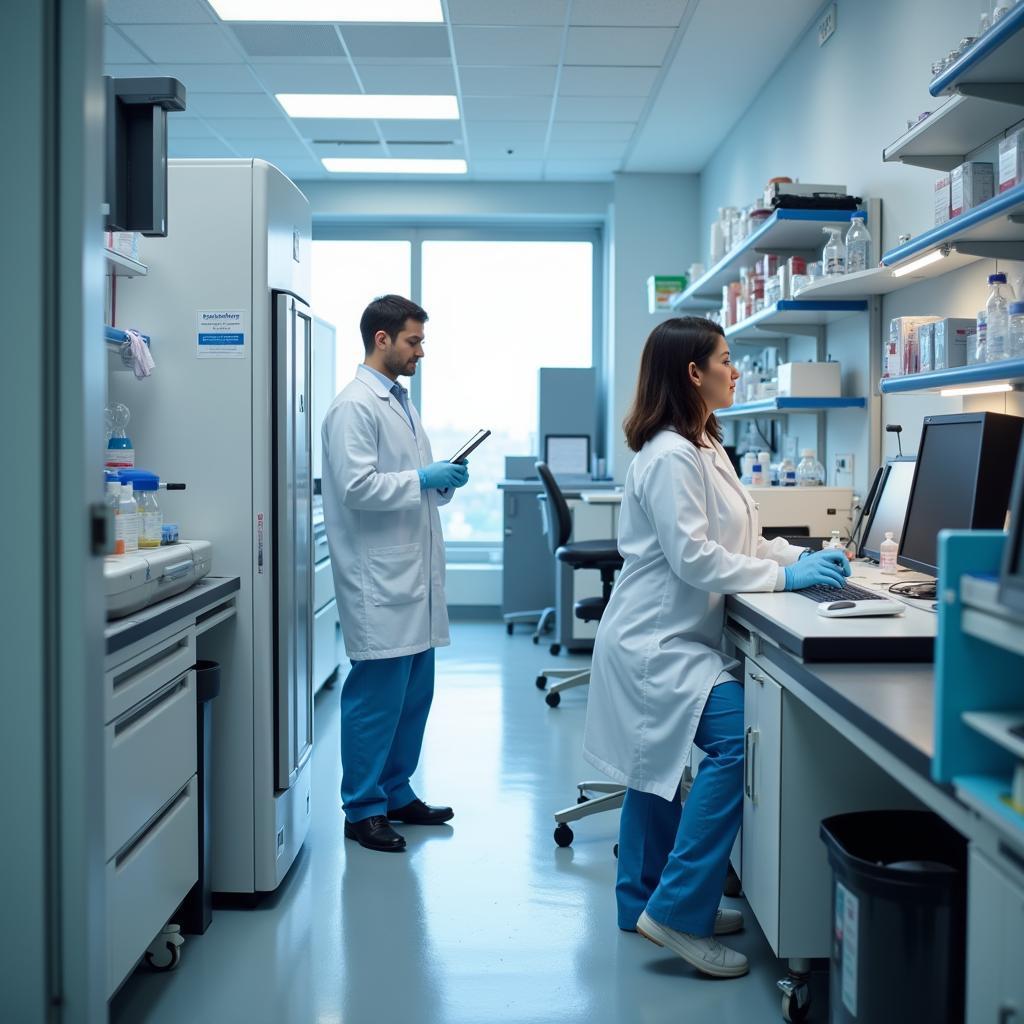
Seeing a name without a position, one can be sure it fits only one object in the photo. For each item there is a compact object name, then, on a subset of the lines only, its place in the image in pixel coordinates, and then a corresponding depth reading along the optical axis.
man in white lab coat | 2.73
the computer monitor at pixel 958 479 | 2.07
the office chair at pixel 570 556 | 4.14
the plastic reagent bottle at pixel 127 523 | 2.01
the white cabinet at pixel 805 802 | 1.90
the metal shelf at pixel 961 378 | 2.00
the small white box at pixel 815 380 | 3.56
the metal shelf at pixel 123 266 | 2.19
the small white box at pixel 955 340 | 2.37
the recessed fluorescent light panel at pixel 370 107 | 5.00
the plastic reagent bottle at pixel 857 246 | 3.24
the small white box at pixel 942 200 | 2.31
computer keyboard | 2.08
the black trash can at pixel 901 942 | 1.51
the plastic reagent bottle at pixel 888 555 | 2.54
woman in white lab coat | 2.05
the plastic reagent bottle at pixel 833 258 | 3.17
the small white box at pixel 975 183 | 2.19
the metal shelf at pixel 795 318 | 3.35
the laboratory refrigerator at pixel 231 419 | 2.38
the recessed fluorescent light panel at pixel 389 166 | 6.09
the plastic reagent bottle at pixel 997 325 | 2.13
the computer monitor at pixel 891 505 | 2.64
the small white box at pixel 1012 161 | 1.94
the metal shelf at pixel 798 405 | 3.43
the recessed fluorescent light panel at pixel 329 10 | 3.91
